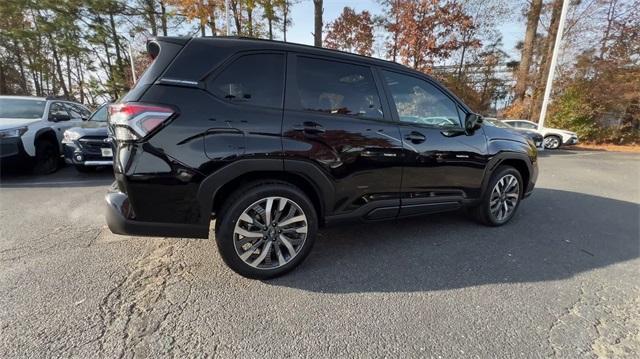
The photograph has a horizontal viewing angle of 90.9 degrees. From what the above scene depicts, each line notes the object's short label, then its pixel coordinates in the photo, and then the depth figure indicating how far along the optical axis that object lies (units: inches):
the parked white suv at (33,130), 221.9
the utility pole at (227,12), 511.8
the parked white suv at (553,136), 597.3
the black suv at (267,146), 87.8
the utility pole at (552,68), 493.9
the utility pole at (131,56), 795.6
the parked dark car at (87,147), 227.8
